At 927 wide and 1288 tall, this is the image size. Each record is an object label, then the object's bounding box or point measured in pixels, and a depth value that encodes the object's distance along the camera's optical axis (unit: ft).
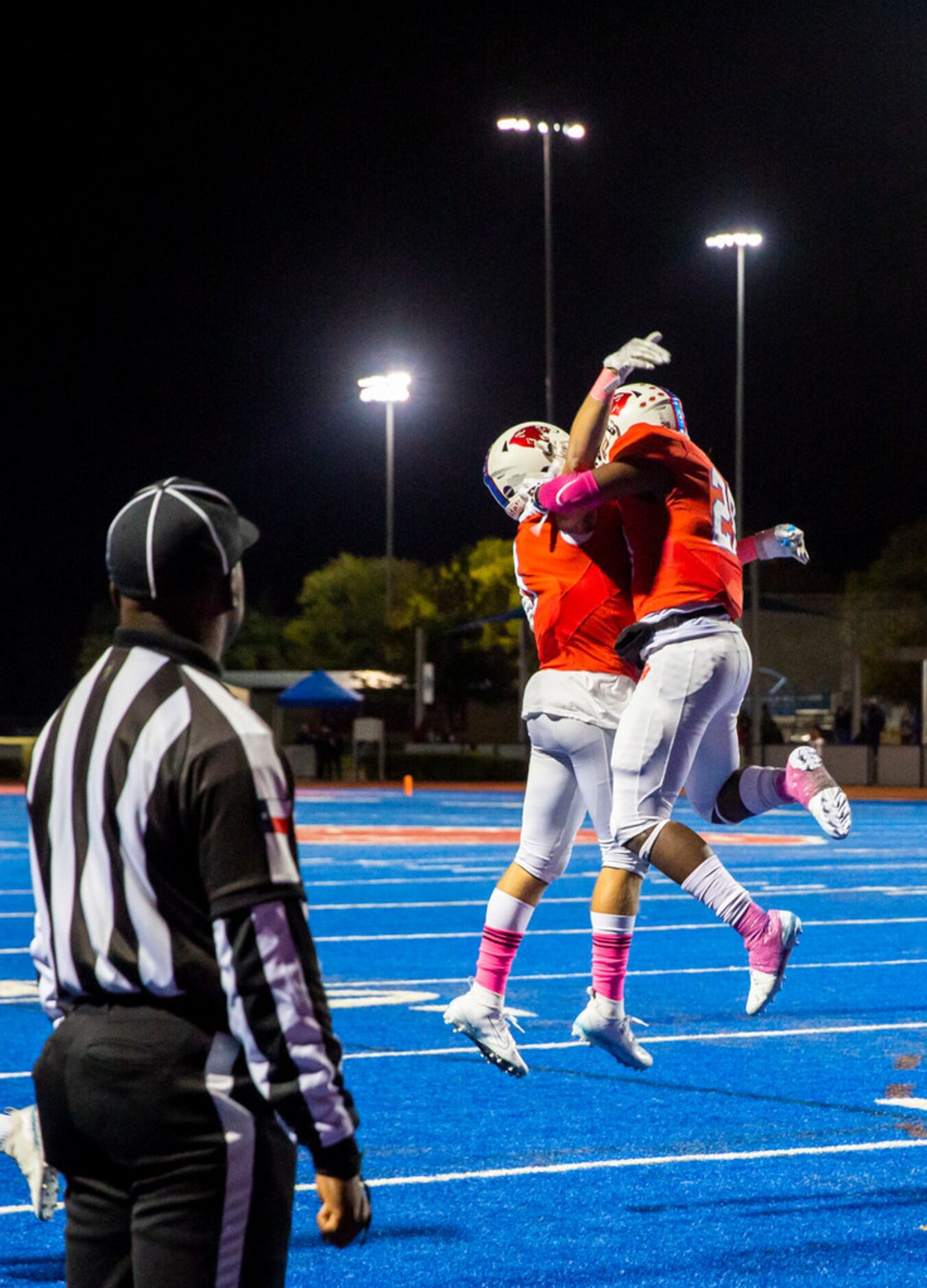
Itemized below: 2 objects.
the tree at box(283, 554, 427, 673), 311.68
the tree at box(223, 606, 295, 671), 343.26
